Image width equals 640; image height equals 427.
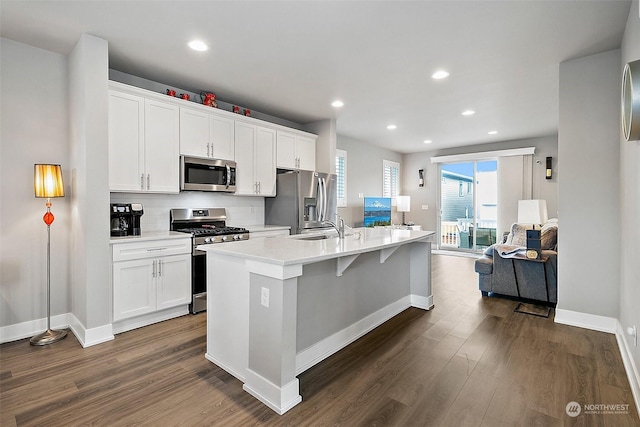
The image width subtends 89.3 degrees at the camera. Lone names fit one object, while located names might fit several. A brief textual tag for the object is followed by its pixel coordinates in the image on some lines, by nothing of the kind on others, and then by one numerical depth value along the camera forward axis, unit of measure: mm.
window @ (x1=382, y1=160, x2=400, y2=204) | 8136
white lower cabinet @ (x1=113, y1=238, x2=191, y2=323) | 3037
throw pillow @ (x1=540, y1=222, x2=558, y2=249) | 4145
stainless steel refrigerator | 4719
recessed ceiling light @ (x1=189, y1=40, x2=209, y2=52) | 2906
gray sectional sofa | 3873
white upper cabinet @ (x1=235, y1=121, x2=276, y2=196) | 4379
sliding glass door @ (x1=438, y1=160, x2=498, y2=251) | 7539
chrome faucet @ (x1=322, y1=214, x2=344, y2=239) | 3086
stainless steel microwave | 3783
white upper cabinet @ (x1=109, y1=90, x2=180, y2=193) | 3201
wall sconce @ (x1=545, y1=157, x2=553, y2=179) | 6627
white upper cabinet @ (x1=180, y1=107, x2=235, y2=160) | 3785
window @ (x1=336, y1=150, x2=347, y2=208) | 6699
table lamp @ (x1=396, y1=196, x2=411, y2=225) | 8305
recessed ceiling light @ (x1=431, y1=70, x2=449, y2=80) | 3537
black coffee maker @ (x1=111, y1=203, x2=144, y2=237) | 3283
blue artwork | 7387
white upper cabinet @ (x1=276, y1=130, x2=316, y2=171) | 4934
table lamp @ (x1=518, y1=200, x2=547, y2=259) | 4430
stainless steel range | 3609
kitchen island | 1949
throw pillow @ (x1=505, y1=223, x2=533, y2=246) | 4570
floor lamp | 2807
